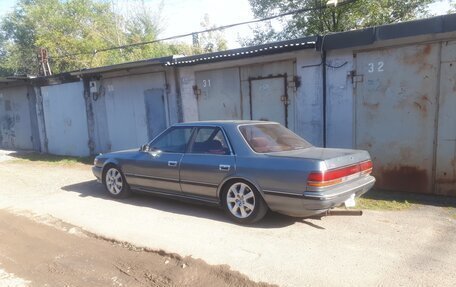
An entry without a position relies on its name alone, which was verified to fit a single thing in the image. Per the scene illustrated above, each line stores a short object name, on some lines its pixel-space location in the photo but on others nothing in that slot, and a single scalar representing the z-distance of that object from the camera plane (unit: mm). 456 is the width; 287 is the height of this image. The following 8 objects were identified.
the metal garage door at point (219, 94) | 9344
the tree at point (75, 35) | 27094
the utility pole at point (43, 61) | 16188
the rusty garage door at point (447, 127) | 6293
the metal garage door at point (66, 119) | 13672
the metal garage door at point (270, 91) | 8367
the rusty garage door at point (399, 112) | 6586
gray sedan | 4545
